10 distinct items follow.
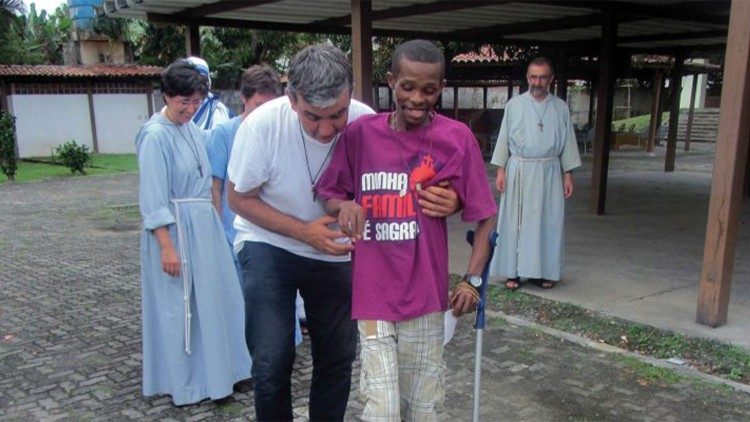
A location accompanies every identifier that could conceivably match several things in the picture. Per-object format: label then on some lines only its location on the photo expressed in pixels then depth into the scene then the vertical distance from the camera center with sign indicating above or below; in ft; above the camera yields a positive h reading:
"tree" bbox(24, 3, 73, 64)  91.86 +7.75
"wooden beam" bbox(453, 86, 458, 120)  59.52 -1.27
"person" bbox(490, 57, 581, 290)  16.37 -2.33
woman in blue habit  10.51 -2.84
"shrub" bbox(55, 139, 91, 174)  53.31 -5.58
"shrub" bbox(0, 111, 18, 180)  47.83 -4.47
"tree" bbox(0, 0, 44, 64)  67.92 +5.95
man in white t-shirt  7.20 -1.61
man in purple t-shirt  7.09 -1.37
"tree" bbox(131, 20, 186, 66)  71.92 +5.12
